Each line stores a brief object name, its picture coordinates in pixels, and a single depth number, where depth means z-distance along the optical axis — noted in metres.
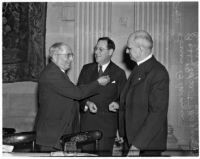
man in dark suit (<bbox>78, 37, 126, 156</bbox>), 3.74
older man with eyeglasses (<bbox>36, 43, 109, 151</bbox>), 3.37
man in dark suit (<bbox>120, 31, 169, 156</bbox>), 2.82
